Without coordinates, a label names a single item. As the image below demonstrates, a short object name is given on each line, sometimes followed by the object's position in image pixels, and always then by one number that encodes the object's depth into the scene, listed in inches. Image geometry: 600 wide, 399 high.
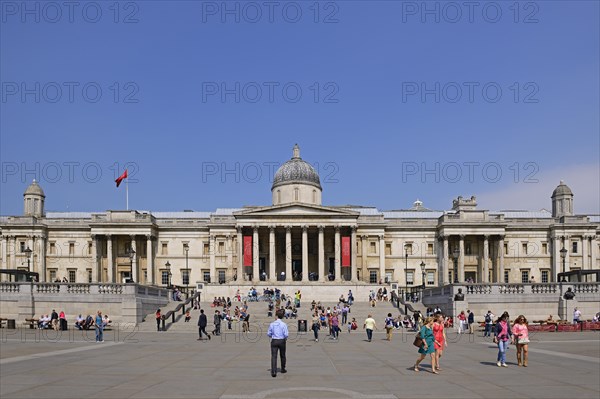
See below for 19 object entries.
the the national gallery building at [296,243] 3425.2
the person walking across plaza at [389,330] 1492.4
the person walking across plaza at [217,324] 1654.7
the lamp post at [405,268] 3400.6
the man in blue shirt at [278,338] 741.9
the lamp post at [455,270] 3442.4
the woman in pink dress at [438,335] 800.9
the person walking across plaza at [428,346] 791.1
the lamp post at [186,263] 3555.6
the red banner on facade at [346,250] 3292.3
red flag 3503.9
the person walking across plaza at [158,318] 1773.7
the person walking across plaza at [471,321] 1658.2
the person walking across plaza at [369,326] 1417.3
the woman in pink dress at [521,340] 862.5
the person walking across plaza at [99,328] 1344.7
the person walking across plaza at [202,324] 1482.0
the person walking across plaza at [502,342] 861.2
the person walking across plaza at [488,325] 1560.0
